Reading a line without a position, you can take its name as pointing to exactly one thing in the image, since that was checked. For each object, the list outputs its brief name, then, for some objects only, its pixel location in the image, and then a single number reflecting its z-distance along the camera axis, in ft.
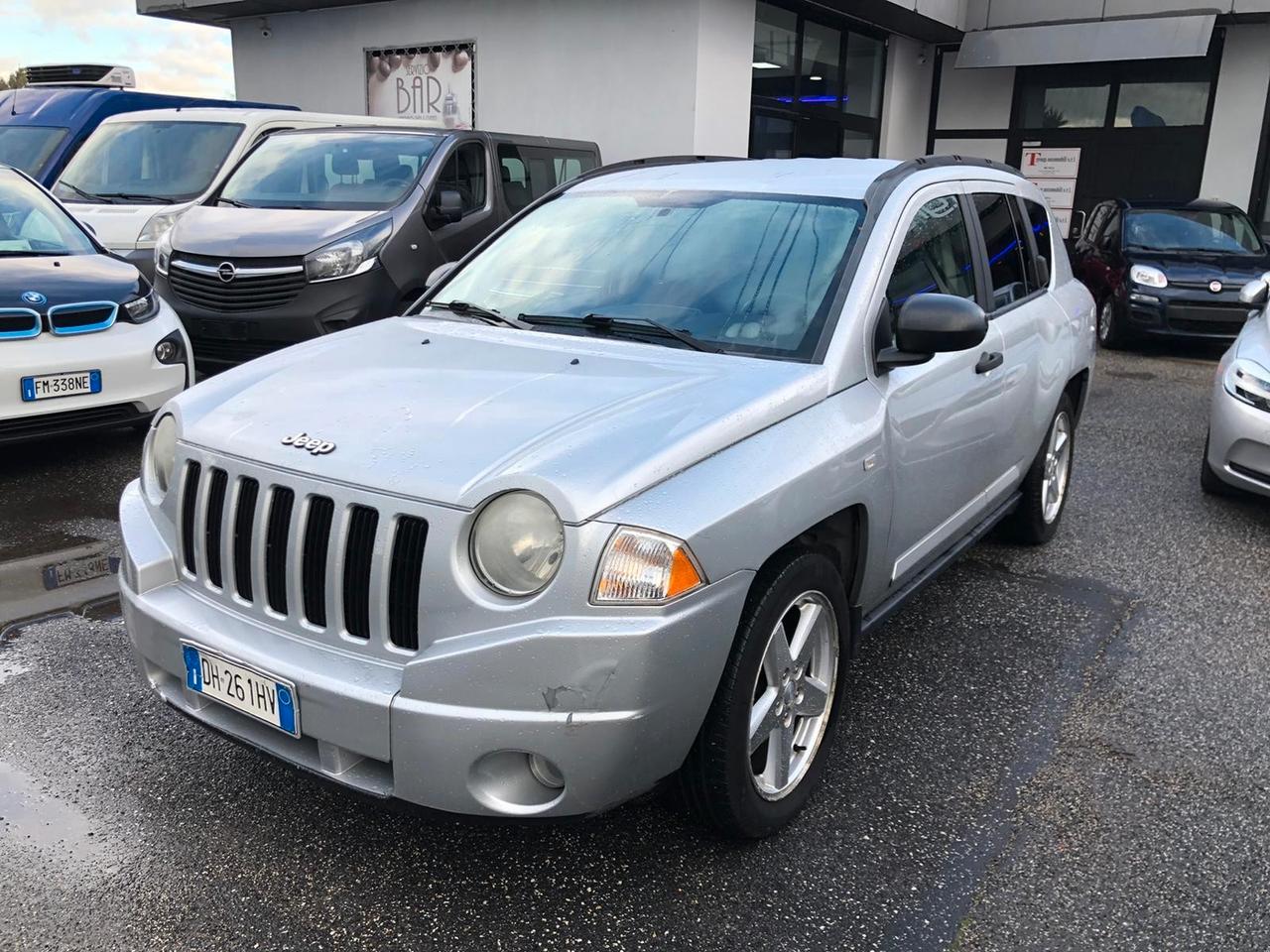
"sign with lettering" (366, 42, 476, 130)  46.85
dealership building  41.93
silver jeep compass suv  7.49
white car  18.37
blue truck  34.01
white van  29.14
